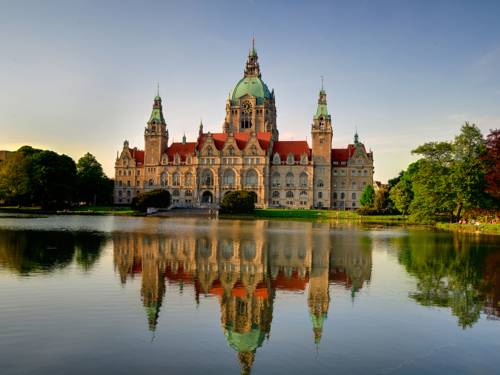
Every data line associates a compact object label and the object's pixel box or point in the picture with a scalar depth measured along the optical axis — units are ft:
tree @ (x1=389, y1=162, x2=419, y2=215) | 240.12
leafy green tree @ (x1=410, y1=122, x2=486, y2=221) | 184.96
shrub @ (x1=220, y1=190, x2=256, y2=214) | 277.64
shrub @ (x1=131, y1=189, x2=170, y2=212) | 278.05
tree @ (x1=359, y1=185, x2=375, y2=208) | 293.12
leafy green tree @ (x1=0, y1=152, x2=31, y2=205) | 258.37
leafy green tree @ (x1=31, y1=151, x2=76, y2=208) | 264.93
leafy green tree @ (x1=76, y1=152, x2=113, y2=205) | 340.39
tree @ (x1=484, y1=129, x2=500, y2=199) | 168.76
